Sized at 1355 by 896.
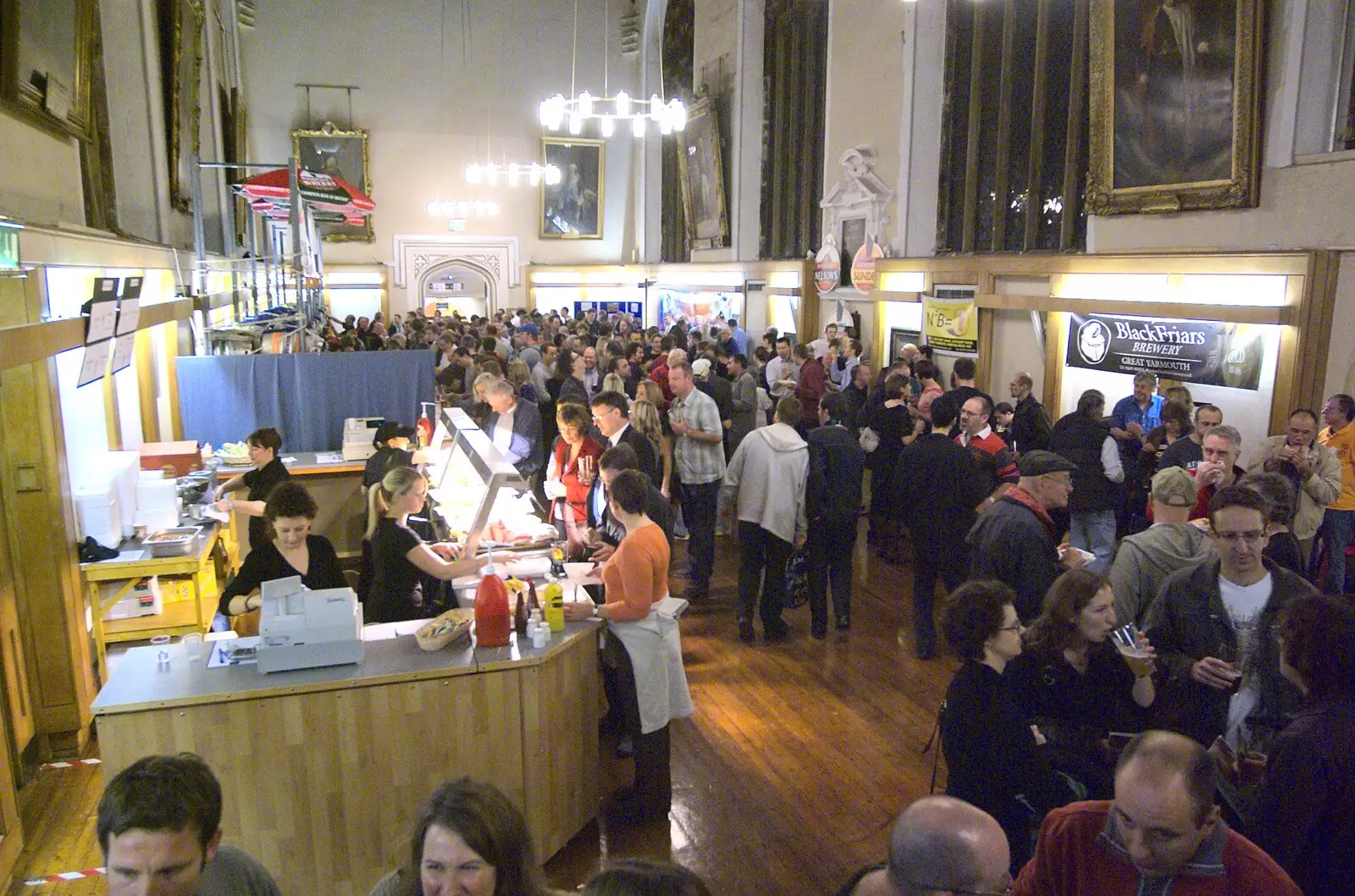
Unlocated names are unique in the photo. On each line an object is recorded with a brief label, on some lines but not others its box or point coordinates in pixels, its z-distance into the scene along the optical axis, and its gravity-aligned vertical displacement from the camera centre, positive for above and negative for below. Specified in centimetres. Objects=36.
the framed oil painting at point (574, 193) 2178 +262
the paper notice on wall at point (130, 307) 537 -2
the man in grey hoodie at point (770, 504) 579 -125
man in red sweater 179 -103
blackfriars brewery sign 693 -35
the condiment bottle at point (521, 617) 382 -128
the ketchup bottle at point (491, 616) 365 -122
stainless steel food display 429 -113
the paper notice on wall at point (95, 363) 481 -31
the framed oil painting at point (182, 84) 887 +222
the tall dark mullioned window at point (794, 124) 1430 +289
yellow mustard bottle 382 -124
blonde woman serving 415 -115
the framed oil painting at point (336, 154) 2009 +324
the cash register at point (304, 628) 333 -117
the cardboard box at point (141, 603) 520 -168
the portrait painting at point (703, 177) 1686 +242
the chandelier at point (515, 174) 1741 +280
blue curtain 816 -81
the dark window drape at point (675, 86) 1931 +467
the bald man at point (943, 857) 173 -104
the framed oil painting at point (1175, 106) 676 +156
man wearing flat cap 404 -102
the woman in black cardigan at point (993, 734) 266 -123
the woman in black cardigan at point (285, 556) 386 -105
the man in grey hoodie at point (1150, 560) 358 -98
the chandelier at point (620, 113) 937 +199
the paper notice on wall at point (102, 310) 482 -4
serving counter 321 -157
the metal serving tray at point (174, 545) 530 -139
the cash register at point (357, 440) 798 -118
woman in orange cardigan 386 -141
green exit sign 393 +23
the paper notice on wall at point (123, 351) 550 -29
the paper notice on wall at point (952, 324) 1011 -22
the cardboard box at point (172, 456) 683 -113
